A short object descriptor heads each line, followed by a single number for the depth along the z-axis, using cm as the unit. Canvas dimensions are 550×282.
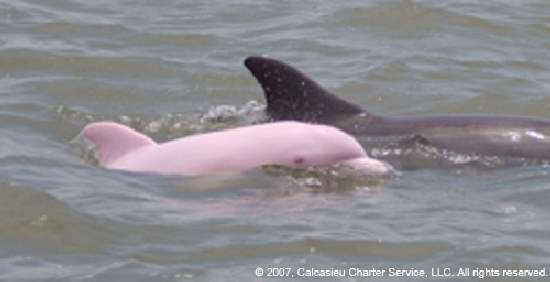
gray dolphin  2105
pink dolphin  1906
